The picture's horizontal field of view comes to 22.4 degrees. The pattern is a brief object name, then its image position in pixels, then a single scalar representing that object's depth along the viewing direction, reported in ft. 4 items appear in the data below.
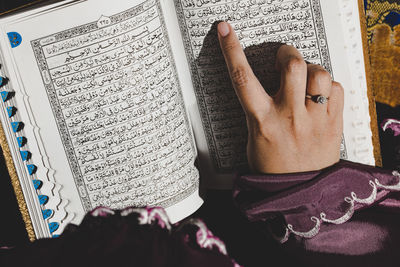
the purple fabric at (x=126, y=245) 2.21
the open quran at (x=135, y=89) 2.64
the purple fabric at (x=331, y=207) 2.60
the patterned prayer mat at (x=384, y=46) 2.67
